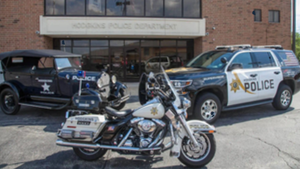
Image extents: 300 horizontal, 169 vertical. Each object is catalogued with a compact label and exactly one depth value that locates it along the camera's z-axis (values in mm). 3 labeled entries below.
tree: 44962
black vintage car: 6410
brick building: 13453
